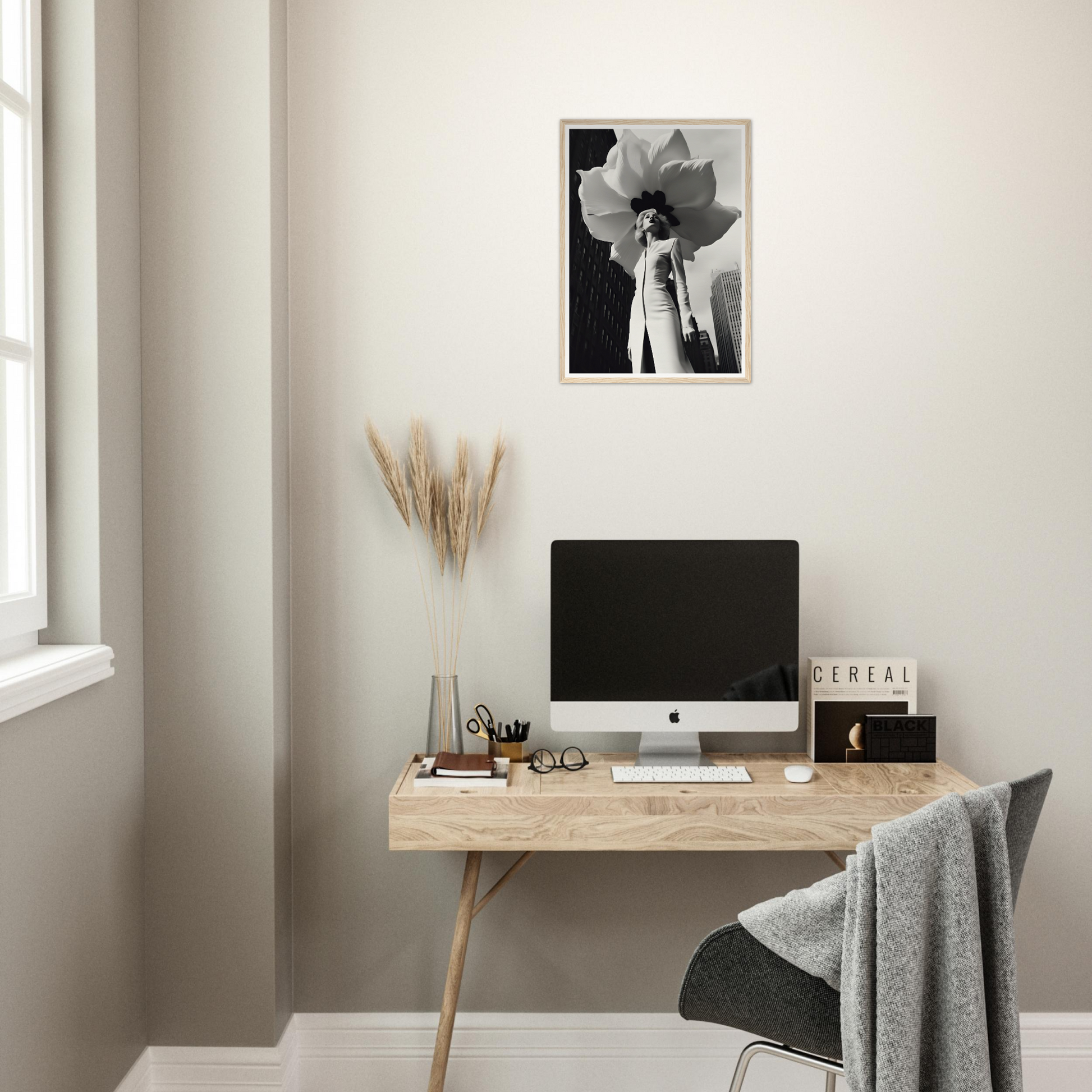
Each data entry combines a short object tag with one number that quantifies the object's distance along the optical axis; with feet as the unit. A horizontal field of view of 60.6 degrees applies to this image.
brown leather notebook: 6.39
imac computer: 6.70
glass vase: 6.90
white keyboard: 6.38
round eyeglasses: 6.82
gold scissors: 6.91
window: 5.63
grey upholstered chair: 4.88
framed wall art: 7.23
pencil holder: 6.93
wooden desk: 6.08
